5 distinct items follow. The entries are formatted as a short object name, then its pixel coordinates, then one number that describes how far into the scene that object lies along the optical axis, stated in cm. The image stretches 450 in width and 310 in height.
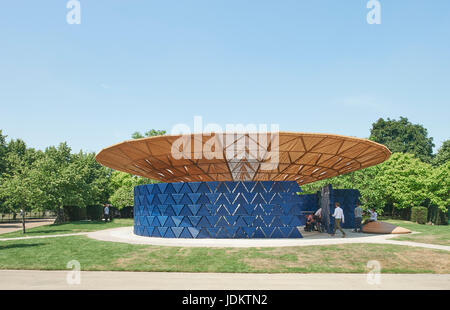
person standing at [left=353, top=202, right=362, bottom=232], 2322
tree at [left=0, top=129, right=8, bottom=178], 5978
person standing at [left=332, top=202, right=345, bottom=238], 2048
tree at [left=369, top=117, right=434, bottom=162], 7462
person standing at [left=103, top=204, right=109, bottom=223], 4447
